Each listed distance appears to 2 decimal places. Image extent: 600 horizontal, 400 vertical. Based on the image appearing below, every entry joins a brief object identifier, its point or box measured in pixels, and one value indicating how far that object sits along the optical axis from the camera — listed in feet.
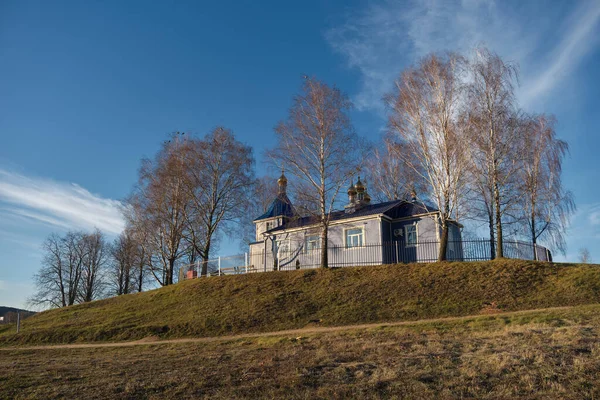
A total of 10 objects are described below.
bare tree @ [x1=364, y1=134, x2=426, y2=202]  106.58
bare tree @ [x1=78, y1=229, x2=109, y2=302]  150.41
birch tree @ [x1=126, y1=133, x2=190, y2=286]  96.73
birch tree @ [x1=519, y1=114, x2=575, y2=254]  73.05
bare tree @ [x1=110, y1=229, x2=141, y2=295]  143.95
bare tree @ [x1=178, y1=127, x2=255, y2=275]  96.53
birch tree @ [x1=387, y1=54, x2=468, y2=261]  66.03
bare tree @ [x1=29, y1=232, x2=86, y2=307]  147.23
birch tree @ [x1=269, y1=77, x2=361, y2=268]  74.95
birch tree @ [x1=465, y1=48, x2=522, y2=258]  67.31
